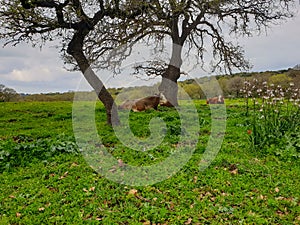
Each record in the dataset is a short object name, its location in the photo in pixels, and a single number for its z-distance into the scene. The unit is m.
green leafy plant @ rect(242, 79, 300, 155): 8.45
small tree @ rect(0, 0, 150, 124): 10.39
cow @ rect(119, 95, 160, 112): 16.77
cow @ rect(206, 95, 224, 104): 21.66
